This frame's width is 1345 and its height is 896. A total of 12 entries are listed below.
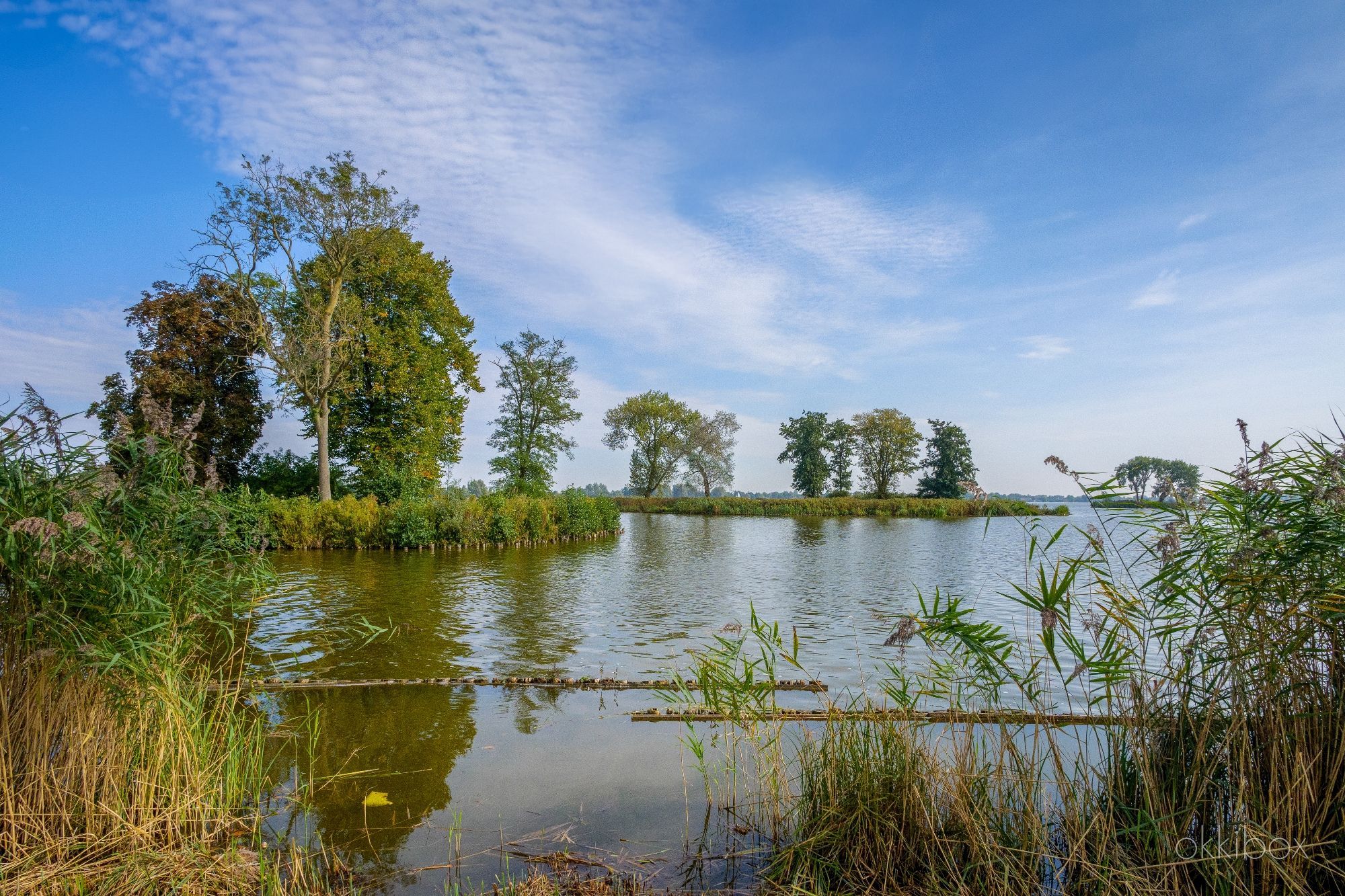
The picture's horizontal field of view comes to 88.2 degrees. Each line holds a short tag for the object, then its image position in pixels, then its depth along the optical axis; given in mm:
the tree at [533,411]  42438
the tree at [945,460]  74875
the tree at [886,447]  74625
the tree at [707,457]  75062
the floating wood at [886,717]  4230
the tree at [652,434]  72062
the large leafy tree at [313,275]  27203
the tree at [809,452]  76188
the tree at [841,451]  77188
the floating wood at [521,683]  7715
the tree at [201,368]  28984
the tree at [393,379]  30641
